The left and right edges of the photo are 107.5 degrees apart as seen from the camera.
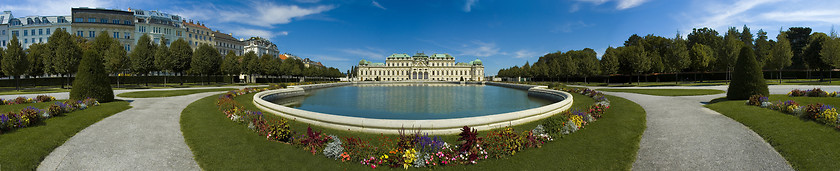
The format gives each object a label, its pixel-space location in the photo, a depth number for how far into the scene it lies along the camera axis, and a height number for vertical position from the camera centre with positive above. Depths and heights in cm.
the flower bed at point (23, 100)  1636 -97
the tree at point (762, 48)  4718 +568
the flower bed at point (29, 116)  940 -116
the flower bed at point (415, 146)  747 -170
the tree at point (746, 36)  6574 +967
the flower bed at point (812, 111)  908 -99
